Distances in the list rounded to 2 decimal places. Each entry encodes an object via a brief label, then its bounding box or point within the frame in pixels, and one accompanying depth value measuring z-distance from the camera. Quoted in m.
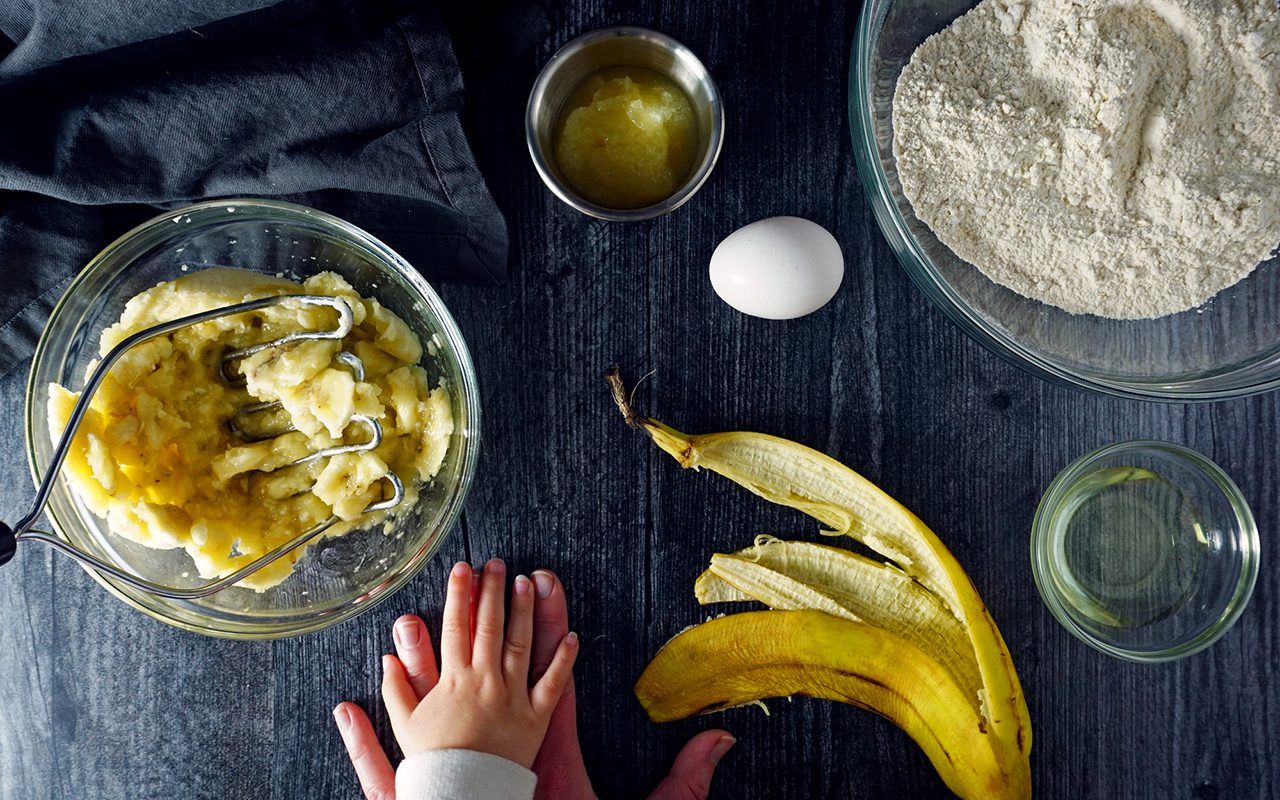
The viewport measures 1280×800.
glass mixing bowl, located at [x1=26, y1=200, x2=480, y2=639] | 0.64
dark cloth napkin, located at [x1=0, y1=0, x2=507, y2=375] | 0.63
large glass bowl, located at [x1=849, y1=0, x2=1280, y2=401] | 0.64
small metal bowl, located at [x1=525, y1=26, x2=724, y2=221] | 0.65
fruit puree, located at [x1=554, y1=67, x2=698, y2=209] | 0.66
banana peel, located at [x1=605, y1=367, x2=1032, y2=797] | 0.67
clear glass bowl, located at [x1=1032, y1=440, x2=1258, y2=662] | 0.69
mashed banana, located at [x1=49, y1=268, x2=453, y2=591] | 0.62
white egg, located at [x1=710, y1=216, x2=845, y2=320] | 0.66
